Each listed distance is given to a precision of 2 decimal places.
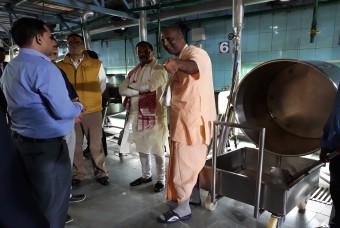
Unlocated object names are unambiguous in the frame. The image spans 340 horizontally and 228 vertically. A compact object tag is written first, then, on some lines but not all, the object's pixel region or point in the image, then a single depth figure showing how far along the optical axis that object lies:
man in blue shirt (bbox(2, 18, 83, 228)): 1.48
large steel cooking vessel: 1.92
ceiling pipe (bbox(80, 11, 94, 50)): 4.30
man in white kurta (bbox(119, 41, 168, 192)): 2.47
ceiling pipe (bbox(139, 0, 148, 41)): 3.46
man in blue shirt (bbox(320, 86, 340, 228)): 1.40
